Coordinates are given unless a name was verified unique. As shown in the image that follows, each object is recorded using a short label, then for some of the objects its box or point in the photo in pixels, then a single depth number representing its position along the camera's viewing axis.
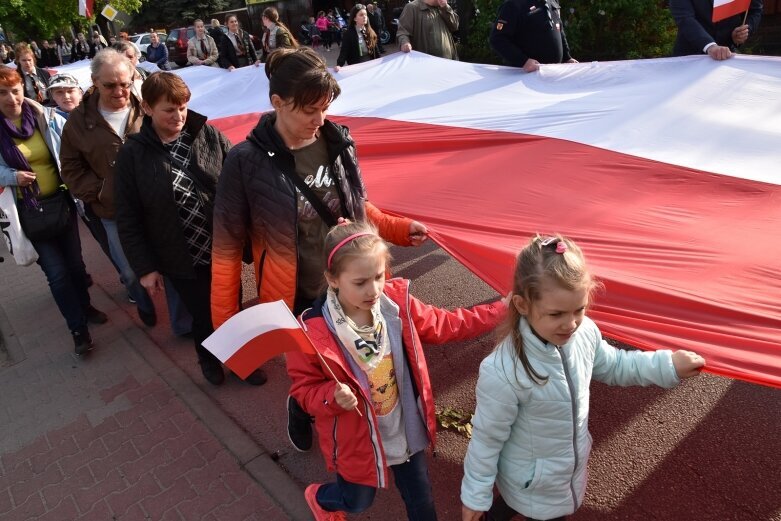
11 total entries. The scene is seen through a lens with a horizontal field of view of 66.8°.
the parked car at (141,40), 23.48
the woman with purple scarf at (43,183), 3.71
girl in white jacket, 1.75
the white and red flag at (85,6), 9.67
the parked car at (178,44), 20.97
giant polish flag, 1.99
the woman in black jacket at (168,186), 2.98
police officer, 5.11
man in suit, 4.18
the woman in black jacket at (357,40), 8.49
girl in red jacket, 2.03
